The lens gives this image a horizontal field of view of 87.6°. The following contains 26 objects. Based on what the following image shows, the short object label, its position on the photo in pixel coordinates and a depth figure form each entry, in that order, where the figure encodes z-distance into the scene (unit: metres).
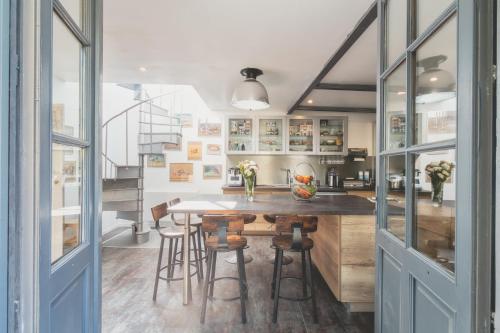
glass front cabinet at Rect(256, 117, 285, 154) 5.18
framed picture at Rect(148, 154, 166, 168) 5.67
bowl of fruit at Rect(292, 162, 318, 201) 2.69
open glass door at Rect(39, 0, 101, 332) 0.87
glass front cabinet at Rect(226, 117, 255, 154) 5.17
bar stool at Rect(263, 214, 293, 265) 2.78
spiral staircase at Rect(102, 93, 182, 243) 4.51
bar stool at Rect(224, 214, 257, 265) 2.81
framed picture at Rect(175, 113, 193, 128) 5.64
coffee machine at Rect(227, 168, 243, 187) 5.10
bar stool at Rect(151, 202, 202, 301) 2.48
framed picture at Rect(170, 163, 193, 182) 5.66
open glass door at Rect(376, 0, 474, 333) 0.82
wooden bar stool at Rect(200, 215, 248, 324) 2.15
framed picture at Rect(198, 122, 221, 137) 5.64
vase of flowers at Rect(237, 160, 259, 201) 2.74
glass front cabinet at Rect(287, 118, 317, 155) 5.17
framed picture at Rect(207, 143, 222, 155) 5.65
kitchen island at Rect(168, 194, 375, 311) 2.22
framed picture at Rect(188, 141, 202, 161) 5.65
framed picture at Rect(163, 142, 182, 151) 5.48
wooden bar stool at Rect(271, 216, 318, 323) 2.16
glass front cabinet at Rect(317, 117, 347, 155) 5.11
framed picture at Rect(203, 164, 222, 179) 5.64
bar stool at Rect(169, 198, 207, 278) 2.75
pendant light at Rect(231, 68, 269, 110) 2.75
